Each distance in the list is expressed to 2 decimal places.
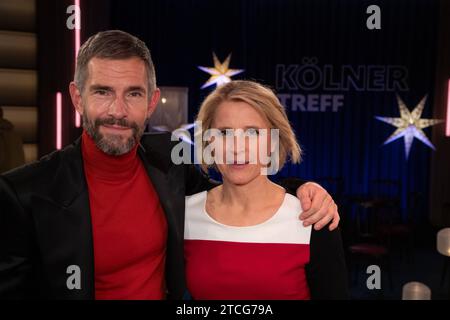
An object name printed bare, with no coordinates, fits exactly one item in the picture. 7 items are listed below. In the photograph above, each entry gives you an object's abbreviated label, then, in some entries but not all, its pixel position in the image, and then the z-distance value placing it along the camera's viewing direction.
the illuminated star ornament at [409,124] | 7.68
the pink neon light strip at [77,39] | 2.78
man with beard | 1.41
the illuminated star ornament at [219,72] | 7.52
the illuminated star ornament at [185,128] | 7.13
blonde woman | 1.58
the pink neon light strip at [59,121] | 3.23
